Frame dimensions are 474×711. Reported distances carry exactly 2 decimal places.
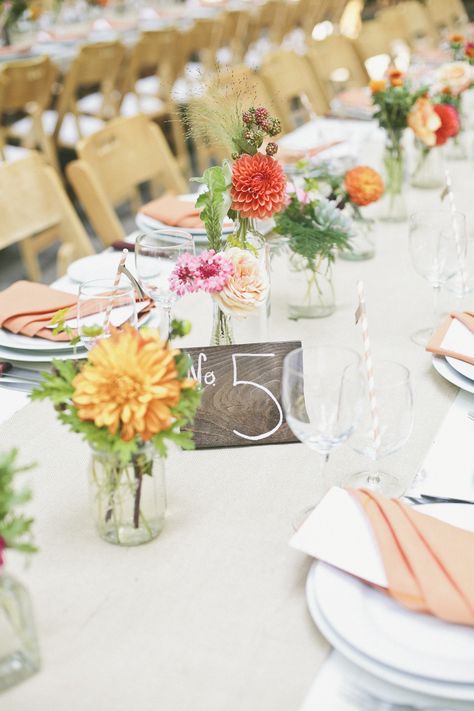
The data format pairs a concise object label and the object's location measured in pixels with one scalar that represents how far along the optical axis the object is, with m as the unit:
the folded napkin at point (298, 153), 2.30
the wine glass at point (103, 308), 1.11
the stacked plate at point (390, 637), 0.73
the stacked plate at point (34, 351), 1.34
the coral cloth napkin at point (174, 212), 1.89
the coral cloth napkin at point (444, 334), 1.28
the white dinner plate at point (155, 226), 1.86
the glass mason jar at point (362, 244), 1.83
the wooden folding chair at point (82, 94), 4.54
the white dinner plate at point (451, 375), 1.24
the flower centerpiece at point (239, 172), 1.22
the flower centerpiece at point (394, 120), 2.06
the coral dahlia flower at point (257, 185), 1.22
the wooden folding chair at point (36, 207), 1.99
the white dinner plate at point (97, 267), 1.68
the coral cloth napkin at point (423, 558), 0.81
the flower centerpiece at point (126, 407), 0.84
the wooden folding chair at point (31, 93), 4.11
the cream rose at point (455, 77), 2.41
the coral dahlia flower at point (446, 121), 2.06
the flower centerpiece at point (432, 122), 2.05
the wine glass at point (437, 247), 1.38
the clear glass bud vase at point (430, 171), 2.32
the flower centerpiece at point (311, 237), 1.48
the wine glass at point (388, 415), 0.92
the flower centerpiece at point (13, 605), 0.71
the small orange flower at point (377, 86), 2.05
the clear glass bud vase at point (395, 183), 2.09
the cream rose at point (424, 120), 2.05
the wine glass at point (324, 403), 0.92
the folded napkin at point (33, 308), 1.37
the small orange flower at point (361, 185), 1.65
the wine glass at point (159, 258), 1.28
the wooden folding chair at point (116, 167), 2.16
